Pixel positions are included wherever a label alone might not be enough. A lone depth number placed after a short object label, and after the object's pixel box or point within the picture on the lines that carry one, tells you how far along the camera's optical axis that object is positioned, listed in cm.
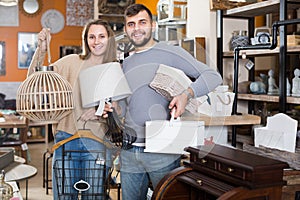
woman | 193
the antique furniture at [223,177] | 161
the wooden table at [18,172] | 352
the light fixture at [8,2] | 702
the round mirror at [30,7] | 860
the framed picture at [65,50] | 873
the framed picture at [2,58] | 852
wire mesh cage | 236
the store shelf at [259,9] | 289
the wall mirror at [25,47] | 866
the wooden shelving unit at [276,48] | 277
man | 172
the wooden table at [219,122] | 185
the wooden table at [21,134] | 581
